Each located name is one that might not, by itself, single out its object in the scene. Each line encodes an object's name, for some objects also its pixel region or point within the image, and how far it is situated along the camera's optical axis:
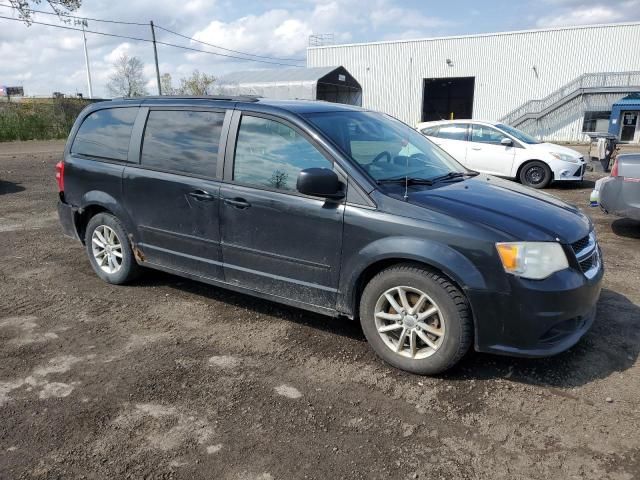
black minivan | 3.11
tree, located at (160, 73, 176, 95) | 53.47
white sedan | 11.19
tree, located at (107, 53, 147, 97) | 60.83
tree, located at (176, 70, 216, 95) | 48.55
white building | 33.59
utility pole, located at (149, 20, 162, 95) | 36.91
